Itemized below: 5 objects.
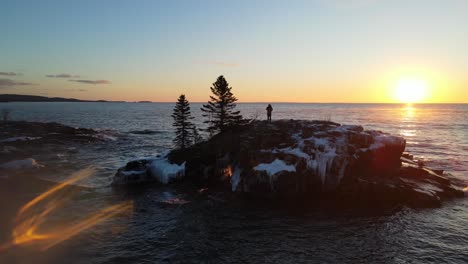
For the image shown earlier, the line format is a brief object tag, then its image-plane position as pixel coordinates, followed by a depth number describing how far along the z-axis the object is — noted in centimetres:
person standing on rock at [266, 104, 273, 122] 4821
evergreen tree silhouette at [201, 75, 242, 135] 4834
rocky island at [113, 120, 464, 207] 3519
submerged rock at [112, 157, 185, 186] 4128
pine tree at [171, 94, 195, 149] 5006
